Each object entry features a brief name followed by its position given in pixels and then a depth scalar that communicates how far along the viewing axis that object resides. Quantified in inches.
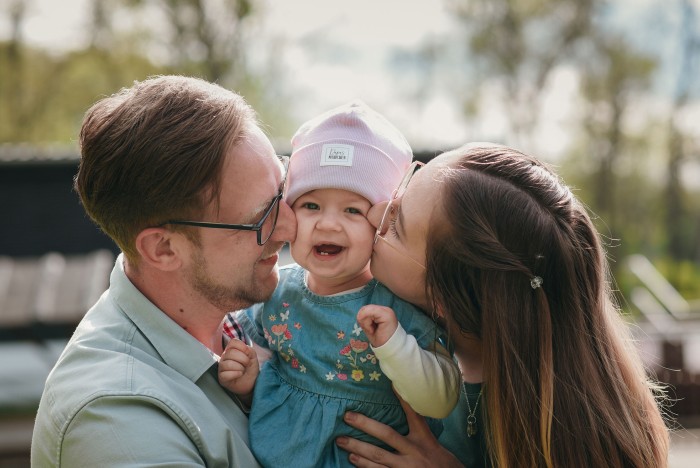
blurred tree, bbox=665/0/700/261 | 638.5
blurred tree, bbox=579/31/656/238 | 625.9
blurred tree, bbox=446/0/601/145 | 627.8
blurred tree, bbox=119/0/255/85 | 516.9
